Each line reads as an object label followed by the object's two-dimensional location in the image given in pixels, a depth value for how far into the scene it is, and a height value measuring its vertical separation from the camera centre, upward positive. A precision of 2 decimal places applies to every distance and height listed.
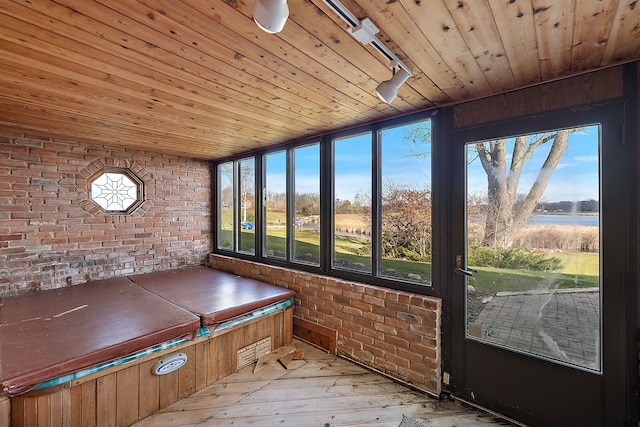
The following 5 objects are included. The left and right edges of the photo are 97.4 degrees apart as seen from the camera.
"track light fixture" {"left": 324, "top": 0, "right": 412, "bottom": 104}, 1.21 +0.85
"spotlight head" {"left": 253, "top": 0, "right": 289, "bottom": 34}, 0.98 +0.71
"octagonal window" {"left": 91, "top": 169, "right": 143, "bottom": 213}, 3.70 +0.32
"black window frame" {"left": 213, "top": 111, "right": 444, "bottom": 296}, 2.46 +0.03
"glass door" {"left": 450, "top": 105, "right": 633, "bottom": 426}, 1.75 -0.37
